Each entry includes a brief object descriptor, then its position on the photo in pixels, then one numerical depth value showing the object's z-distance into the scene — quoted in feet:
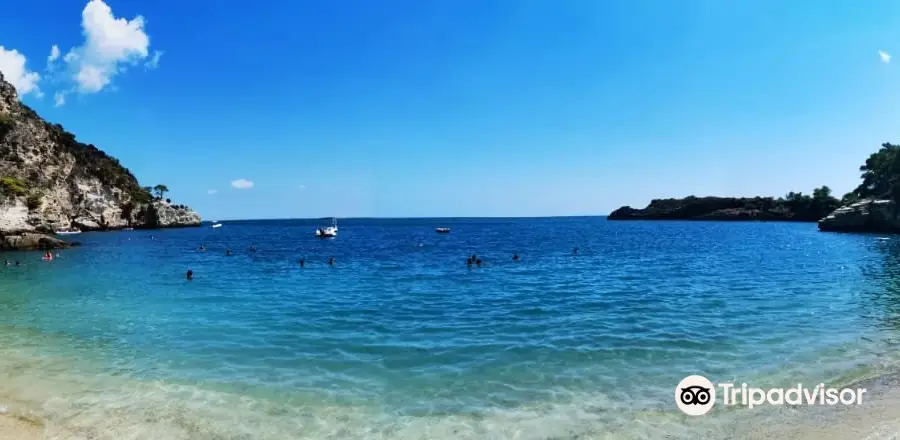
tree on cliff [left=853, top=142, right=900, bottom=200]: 337.15
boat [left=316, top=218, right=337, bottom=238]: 353.92
